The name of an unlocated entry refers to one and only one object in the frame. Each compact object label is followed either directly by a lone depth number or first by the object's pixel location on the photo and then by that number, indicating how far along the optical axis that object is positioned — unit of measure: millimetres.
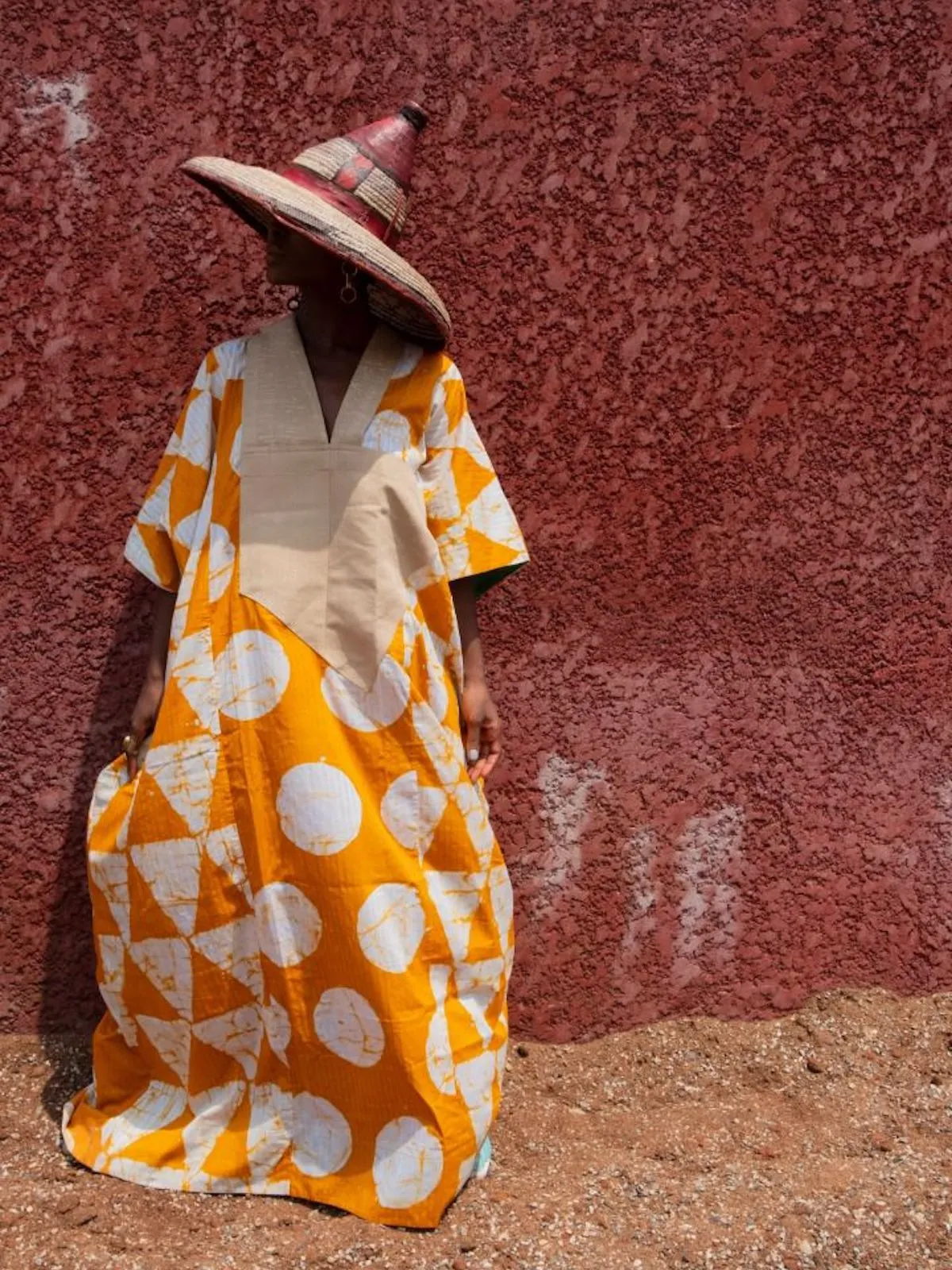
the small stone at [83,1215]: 1795
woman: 1817
